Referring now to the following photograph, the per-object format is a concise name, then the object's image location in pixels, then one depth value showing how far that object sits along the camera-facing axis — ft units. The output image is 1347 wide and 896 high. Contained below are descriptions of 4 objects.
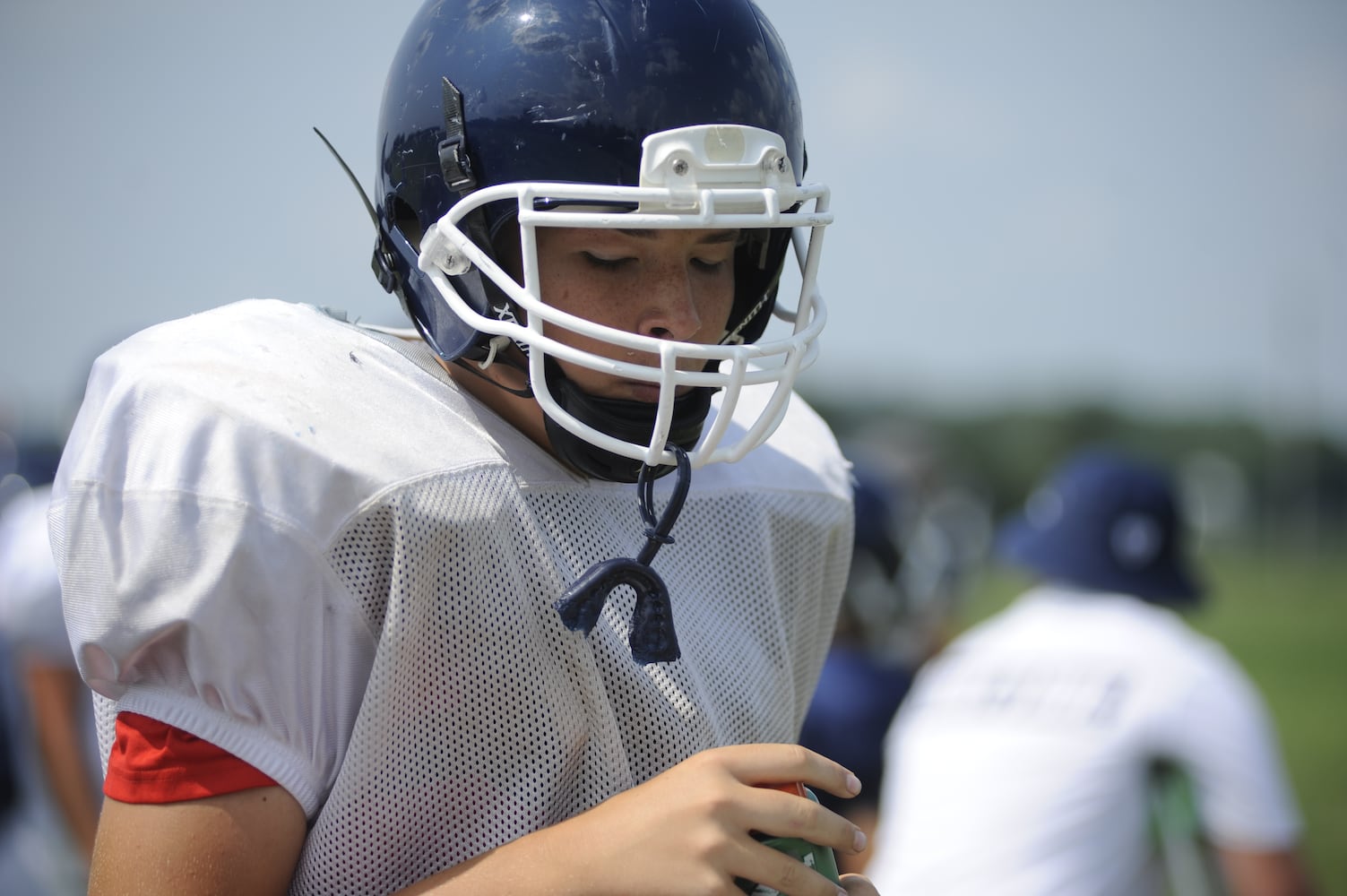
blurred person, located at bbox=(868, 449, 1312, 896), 21.06
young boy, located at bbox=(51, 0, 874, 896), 8.61
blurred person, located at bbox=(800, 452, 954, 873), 24.76
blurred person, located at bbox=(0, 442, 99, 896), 25.40
